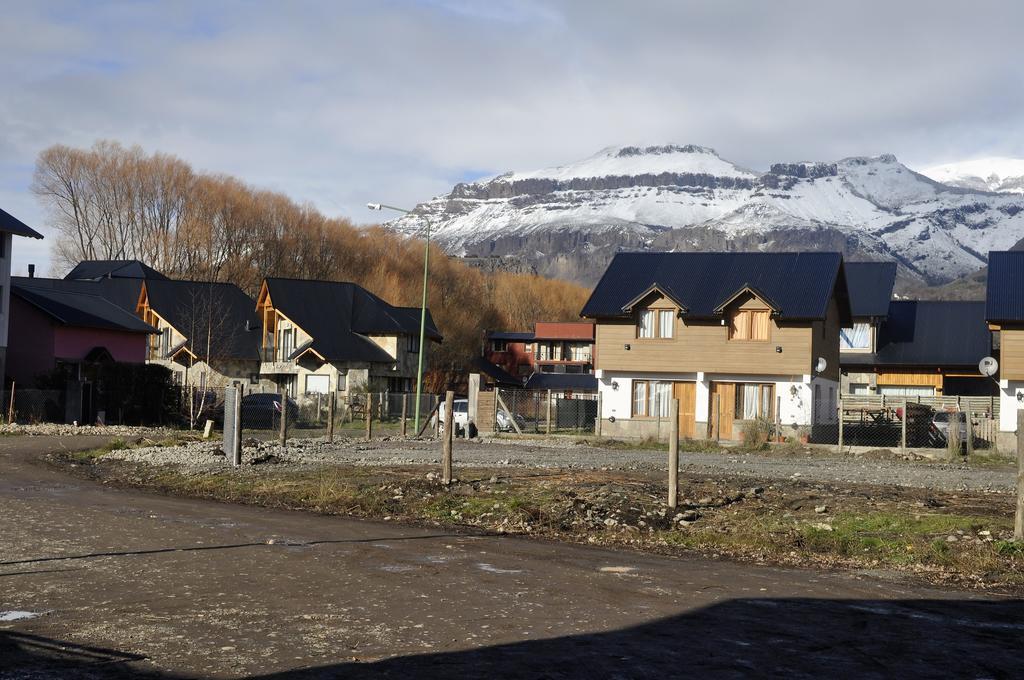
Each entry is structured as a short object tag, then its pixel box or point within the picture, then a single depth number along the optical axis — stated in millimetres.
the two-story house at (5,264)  49781
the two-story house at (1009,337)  42281
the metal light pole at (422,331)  44938
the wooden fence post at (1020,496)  15297
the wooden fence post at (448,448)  20688
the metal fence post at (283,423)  32562
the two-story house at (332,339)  70250
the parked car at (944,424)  38875
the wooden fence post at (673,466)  18438
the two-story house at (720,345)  46812
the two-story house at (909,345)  59438
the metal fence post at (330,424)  35403
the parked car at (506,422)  44656
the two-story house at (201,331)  73438
